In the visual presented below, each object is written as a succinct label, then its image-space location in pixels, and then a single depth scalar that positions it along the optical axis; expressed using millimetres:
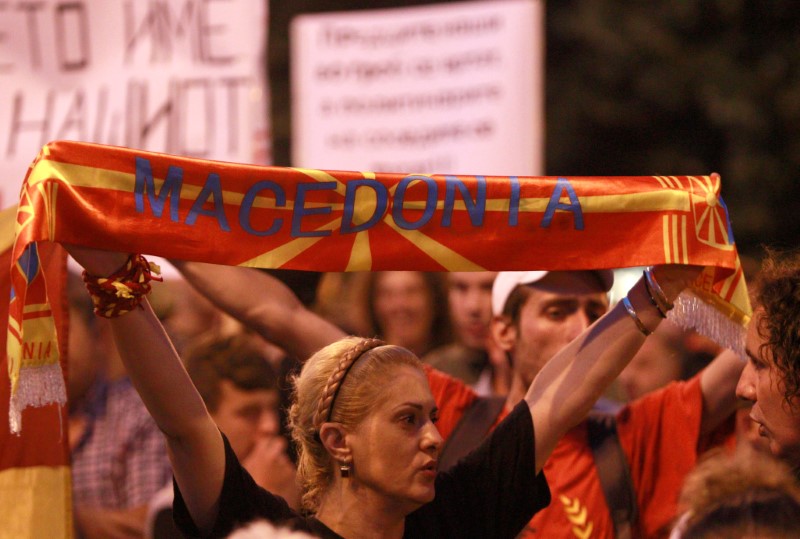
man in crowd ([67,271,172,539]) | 10914
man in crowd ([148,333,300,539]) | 9867
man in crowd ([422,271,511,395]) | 12344
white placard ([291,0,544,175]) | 13766
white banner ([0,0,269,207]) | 12078
